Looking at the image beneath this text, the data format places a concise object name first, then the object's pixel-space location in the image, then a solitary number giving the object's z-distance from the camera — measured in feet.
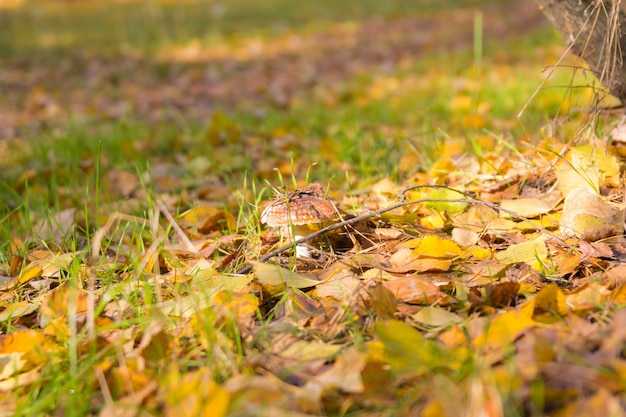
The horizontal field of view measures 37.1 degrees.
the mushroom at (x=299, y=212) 2.99
